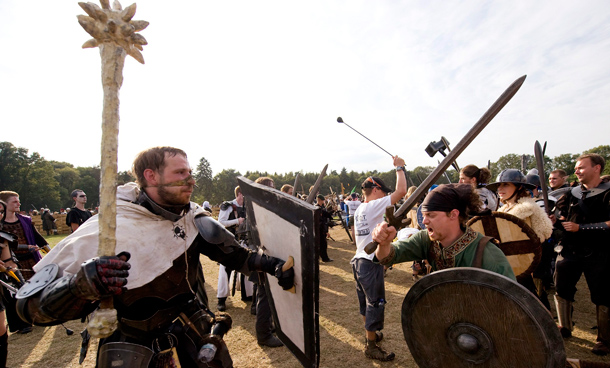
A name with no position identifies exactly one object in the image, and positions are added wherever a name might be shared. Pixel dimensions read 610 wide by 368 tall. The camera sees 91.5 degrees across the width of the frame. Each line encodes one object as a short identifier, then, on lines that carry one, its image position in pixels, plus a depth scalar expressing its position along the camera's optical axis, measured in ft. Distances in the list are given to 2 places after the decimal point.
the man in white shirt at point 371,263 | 11.00
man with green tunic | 6.21
